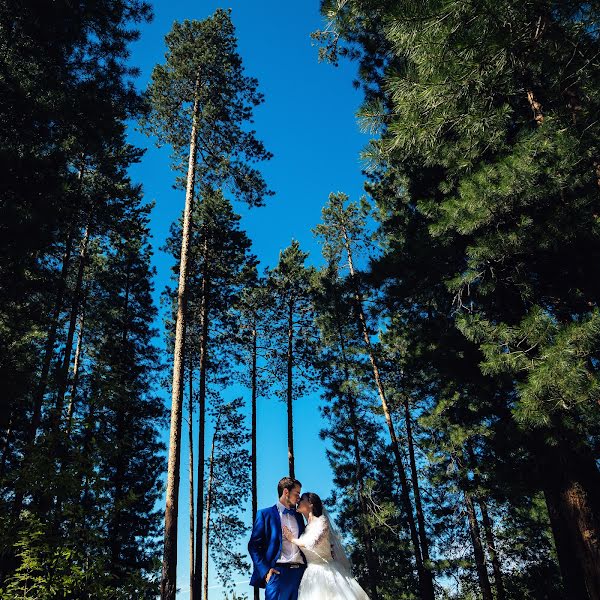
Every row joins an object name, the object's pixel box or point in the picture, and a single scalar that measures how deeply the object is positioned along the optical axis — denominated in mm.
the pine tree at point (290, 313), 20234
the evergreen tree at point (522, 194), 4160
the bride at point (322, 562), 4184
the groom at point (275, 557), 4277
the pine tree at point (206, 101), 13141
